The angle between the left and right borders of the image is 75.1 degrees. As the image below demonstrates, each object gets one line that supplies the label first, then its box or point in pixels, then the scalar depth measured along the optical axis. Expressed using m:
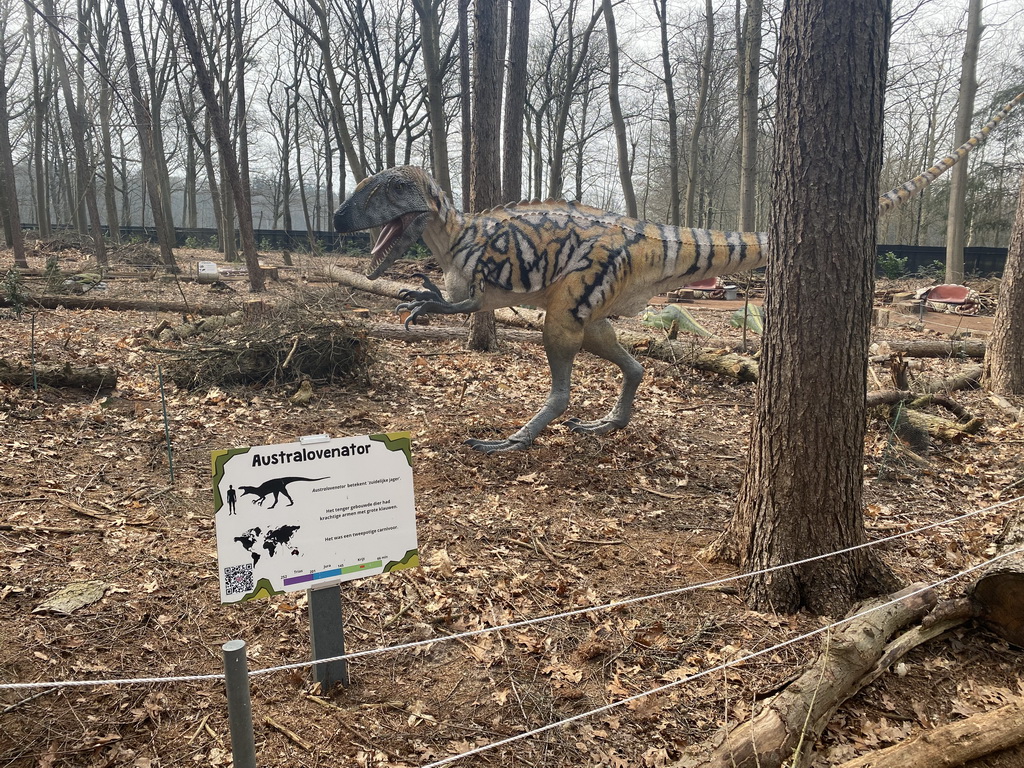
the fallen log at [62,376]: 5.82
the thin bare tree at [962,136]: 15.73
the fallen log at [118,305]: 10.56
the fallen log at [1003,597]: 3.15
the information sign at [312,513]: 2.29
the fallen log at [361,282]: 14.37
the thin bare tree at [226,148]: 10.58
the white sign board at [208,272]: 13.93
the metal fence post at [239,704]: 1.73
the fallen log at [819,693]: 2.34
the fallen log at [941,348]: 9.74
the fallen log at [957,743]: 2.43
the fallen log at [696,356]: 8.10
